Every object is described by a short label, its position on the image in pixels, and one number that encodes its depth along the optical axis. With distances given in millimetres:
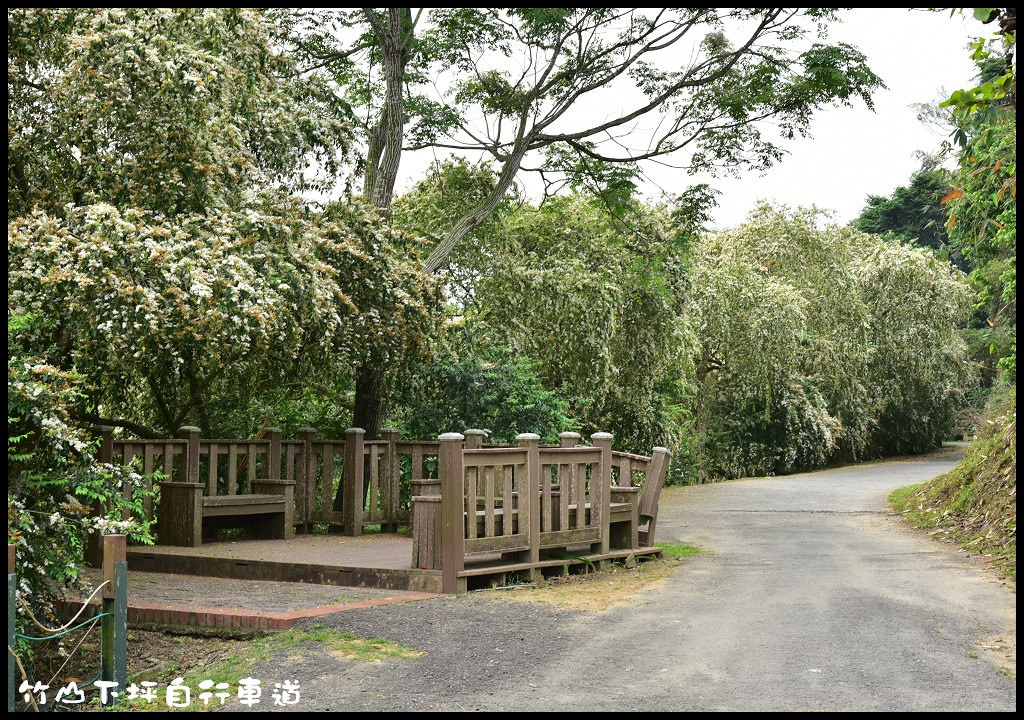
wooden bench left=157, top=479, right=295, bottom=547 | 10195
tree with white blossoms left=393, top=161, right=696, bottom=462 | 15930
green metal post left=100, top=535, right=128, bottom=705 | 5309
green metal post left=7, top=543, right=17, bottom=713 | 4582
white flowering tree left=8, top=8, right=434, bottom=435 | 8031
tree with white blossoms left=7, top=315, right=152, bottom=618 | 5629
